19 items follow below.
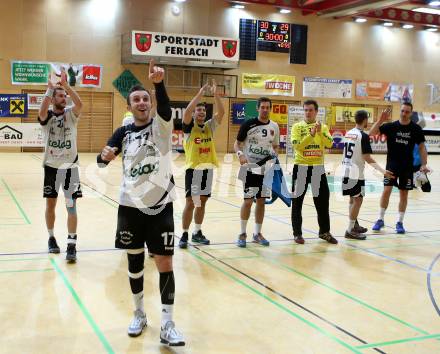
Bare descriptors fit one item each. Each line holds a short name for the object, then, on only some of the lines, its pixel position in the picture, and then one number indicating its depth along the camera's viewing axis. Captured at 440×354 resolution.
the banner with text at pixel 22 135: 20.14
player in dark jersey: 8.30
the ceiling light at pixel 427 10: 25.51
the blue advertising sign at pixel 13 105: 20.66
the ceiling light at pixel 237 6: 23.97
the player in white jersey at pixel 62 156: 6.17
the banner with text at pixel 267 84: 24.56
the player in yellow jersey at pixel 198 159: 6.95
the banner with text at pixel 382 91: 26.92
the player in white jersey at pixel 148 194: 4.03
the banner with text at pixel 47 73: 21.02
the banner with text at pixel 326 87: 25.75
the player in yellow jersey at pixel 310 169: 7.48
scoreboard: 24.47
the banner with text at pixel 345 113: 26.58
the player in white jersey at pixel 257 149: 7.20
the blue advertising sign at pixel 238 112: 24.61
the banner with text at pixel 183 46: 21.20
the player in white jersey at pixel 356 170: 7.91
